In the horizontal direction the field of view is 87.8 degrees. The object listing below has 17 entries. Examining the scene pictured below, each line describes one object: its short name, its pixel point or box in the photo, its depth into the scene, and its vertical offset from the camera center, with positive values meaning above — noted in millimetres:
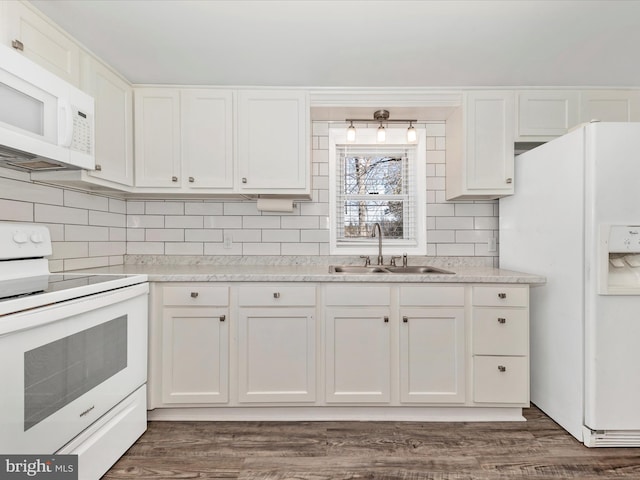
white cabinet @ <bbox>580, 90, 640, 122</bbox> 2379 +965
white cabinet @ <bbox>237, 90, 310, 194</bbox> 2381 +713
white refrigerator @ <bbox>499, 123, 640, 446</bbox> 1773 -230
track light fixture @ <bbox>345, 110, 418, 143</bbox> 2539 +877
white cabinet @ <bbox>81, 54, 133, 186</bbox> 1986 +765
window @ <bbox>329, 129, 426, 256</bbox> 2766 +386
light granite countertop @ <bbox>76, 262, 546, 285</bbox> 2037 -236
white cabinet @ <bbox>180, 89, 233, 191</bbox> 2379 +739
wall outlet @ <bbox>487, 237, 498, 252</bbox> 2729 -46
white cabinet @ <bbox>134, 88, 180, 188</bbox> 2363 +721
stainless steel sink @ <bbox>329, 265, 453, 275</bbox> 2574 -237
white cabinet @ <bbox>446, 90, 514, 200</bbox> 2389 +695
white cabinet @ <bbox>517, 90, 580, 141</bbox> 2381 +908
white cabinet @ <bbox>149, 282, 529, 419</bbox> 2059 -662
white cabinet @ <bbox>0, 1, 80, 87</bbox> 1490 +972
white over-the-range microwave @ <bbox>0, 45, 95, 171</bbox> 1280 +516
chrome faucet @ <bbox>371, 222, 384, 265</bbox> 2633 -73
